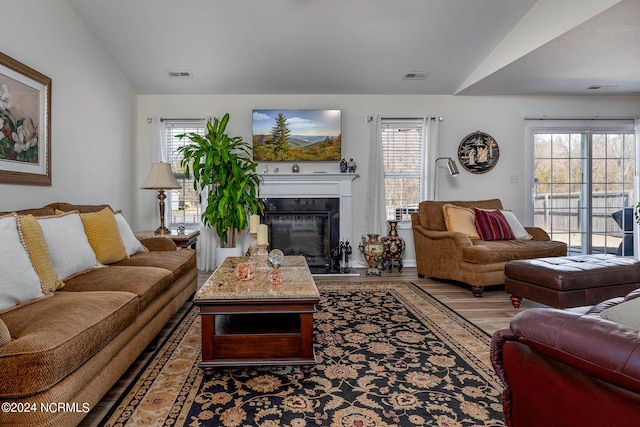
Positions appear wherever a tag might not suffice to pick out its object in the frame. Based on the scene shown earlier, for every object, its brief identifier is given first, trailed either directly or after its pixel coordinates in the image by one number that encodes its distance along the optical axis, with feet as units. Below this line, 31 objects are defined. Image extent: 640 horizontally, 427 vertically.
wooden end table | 13.39
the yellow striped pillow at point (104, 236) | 9.19
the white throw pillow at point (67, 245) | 7.50
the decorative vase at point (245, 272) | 7.82
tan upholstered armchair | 12.84
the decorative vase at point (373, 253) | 16.15
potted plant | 15.23
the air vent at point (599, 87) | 16.58
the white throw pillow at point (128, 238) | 10.56
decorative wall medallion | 18.01
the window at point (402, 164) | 17.90
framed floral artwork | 8.93
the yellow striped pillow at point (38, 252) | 6.60
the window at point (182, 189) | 17.37
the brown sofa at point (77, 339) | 4.29
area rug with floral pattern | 5.63
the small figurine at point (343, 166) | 17.28
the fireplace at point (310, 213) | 17.15
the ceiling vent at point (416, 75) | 15.88
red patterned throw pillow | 14.53
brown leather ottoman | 10.07
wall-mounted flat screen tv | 17.06
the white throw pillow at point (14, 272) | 5.72
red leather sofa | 3.00
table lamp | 14.49
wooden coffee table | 6.72
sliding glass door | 18.39
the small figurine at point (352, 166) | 17.38
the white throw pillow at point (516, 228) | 14.87
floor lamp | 16.55
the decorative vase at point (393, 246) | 16.69
